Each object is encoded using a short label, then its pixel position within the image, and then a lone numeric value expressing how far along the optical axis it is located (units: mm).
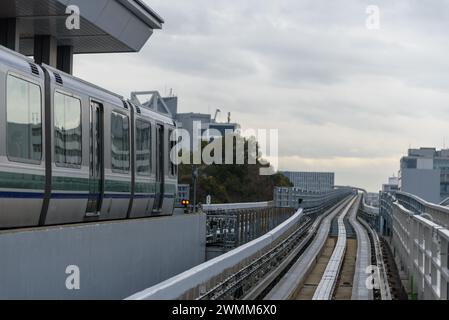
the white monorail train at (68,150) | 11023
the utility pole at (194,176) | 26028
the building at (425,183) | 102938
